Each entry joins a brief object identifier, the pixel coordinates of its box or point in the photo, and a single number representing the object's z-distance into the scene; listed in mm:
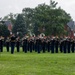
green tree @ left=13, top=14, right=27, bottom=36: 85938
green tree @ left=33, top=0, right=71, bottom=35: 84750
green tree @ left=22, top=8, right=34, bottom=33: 108412
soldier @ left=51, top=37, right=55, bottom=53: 35950
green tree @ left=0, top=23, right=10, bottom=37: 78625
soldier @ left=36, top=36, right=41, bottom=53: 36172
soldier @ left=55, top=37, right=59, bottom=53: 35969
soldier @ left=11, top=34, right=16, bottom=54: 30809
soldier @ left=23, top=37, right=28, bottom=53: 35781
